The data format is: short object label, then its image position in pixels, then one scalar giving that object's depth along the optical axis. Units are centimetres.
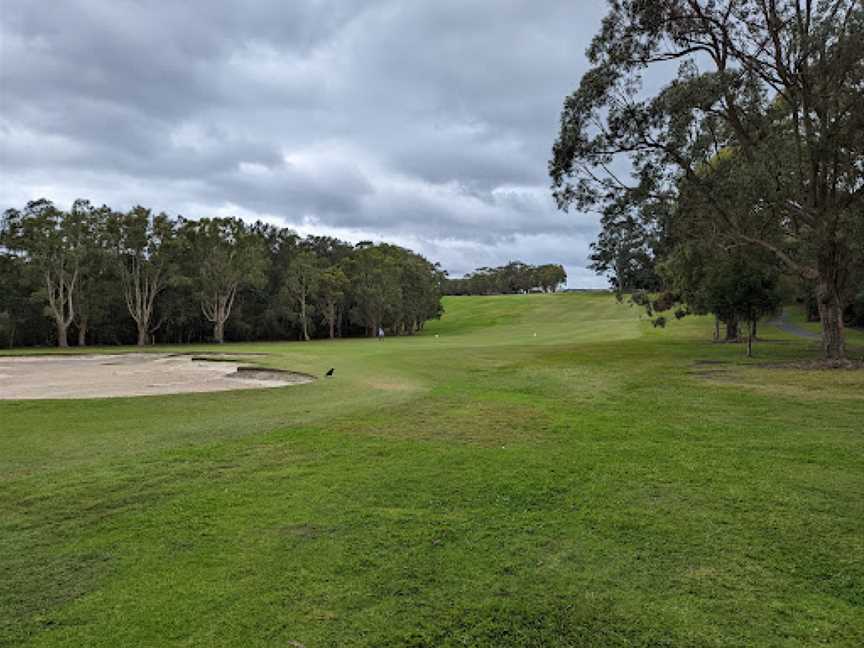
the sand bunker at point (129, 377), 1769
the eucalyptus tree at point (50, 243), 5238
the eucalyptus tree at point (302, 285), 6619
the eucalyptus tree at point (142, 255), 5609
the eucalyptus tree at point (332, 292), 6794
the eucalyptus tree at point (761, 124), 1959
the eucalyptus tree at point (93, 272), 5497
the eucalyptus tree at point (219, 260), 6038
